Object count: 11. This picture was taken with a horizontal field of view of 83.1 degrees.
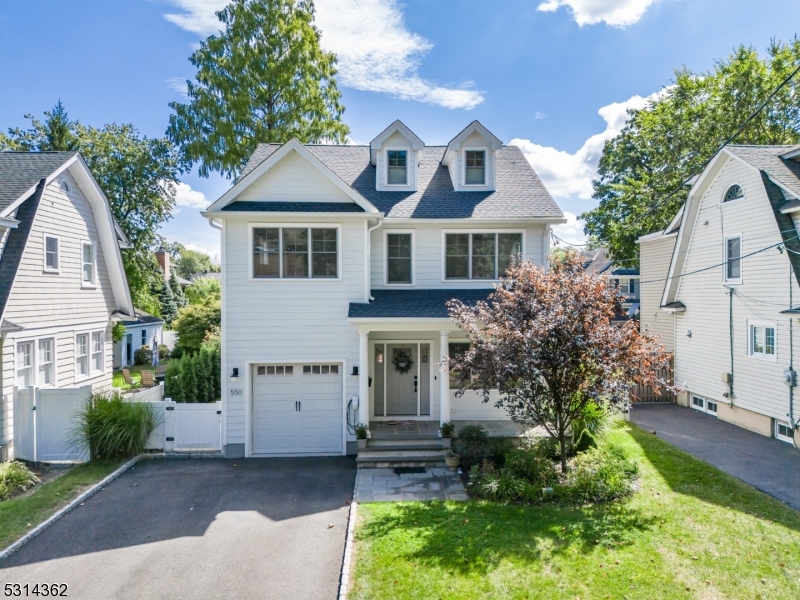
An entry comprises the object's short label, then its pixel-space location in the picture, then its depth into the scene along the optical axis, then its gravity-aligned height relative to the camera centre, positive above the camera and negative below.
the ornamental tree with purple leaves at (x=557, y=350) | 8.50 -0.76
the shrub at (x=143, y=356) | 29.80 -2.90
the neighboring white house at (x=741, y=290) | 12.26 +0.62
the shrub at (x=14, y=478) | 9.05 -3.43
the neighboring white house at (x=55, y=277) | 11.22 +1.06
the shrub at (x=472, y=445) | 10.69 -3.22
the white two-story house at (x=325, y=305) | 11.77 +0.16
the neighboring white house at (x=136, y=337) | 28.75 -1.69
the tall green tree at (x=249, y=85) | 20.67 +10.60
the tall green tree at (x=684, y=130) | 20.94 +9.07
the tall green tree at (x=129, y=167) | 24.81 +8.50
